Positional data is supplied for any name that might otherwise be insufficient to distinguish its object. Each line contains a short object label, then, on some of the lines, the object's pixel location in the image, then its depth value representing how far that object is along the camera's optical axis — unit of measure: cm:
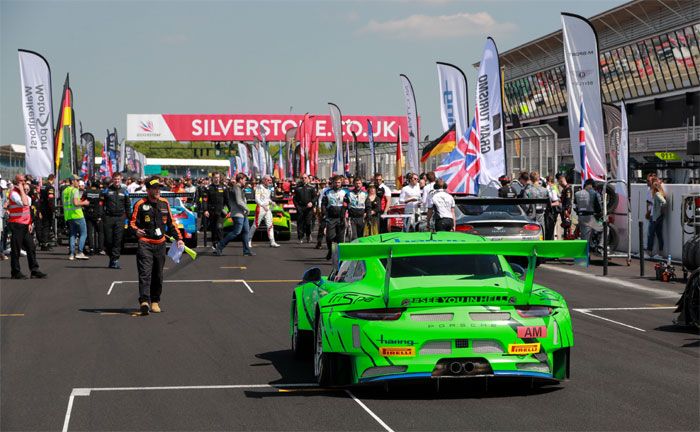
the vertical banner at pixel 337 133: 4332
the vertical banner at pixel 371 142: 4218
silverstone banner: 9600
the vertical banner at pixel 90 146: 5470
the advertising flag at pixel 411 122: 3322
